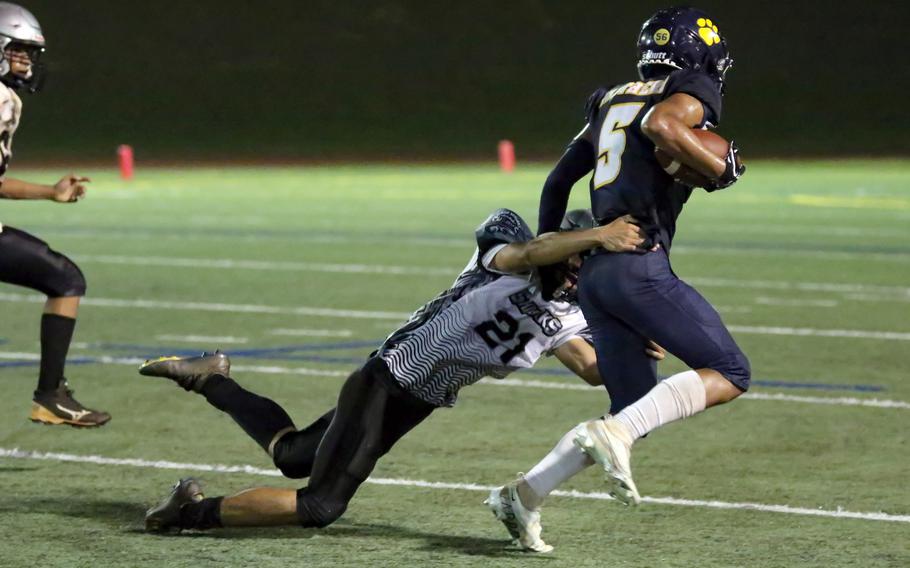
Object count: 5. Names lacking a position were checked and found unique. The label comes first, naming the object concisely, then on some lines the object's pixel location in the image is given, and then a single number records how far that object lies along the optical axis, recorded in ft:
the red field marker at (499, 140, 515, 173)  189.88
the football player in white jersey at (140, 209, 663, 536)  31.14
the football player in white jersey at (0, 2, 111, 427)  41.09
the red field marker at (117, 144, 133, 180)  175.24
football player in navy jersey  29.09
